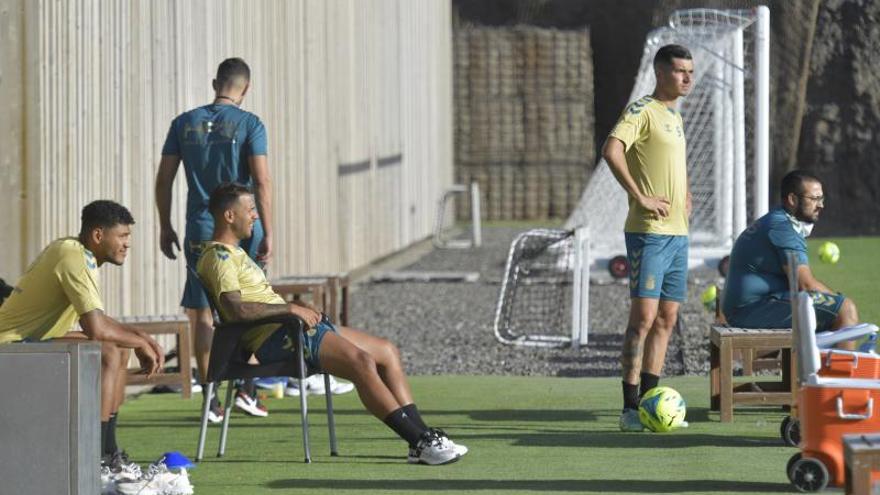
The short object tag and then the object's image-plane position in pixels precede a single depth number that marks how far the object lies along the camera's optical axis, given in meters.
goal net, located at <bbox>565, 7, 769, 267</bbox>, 30.81
